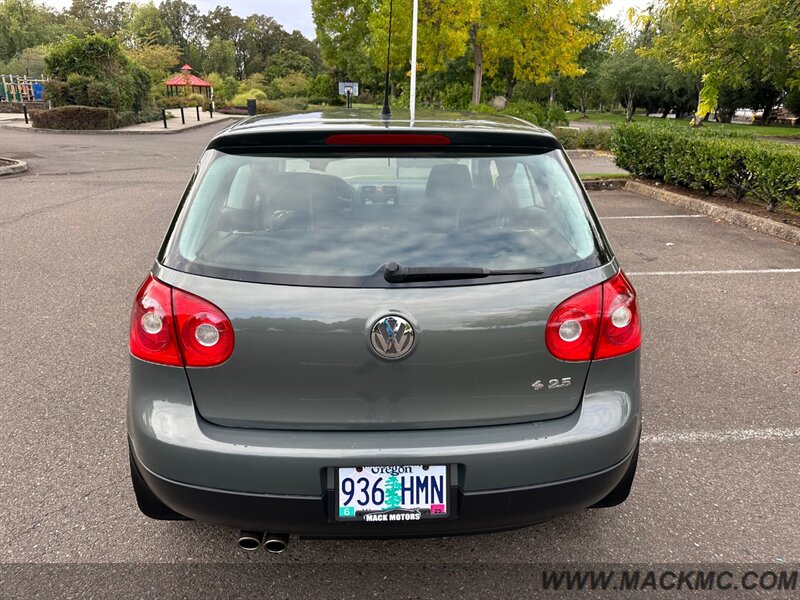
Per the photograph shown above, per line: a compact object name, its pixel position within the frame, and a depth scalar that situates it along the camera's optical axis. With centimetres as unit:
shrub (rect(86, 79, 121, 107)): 2931
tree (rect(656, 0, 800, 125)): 1114
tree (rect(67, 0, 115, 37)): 9675
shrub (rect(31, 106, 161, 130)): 2697
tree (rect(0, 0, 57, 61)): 7150
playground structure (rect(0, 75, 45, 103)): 3969
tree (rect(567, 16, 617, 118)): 4200
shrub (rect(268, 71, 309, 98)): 6128
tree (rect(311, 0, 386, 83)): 4141
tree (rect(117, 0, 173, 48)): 7839
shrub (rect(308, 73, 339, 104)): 5756
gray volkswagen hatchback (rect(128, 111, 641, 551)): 198
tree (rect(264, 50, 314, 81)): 7862
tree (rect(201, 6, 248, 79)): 10594
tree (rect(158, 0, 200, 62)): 10431
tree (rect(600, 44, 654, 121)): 4975
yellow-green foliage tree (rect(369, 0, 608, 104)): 2253
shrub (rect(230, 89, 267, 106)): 4894
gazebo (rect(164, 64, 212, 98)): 5025
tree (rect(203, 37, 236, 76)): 8919
